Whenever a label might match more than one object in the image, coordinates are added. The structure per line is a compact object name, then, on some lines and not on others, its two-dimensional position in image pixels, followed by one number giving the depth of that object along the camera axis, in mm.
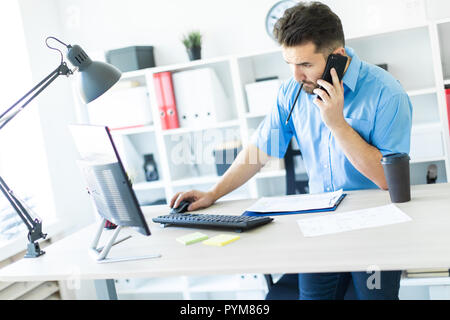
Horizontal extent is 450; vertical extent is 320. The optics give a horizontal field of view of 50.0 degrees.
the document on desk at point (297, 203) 1572
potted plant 2865
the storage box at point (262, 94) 2736
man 1588
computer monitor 1261
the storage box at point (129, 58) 2941
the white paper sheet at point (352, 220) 1307
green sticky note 1397
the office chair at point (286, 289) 1617
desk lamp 1539
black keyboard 1428
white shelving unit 2518
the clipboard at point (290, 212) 1517
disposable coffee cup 1446
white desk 1083
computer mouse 1755
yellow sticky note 1339
